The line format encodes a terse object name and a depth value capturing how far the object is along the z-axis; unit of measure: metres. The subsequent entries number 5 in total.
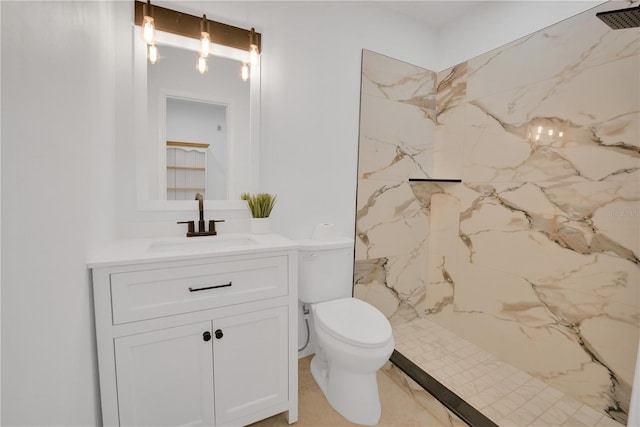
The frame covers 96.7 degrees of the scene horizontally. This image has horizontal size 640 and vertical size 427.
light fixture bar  1.45
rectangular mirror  1.48
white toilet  1.38
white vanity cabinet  1.05
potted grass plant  1.65
